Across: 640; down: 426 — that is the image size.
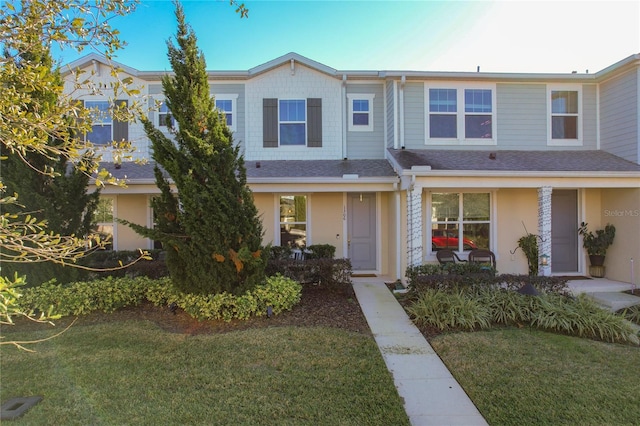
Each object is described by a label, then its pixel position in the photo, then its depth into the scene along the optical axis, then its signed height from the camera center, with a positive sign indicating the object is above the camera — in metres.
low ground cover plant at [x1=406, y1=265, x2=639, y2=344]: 5.34 -1.66
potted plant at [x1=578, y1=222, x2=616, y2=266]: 8.80 -0.78
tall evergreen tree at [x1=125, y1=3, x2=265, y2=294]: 5.61 +0.28
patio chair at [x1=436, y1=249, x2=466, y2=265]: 8.95 -1.20
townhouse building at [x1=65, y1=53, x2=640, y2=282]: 9.29 +2.02
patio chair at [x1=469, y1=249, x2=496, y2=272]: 8.99 -1.20
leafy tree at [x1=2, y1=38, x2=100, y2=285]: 6.10 +0.26
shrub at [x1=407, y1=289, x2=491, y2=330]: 5.56 -1.72
